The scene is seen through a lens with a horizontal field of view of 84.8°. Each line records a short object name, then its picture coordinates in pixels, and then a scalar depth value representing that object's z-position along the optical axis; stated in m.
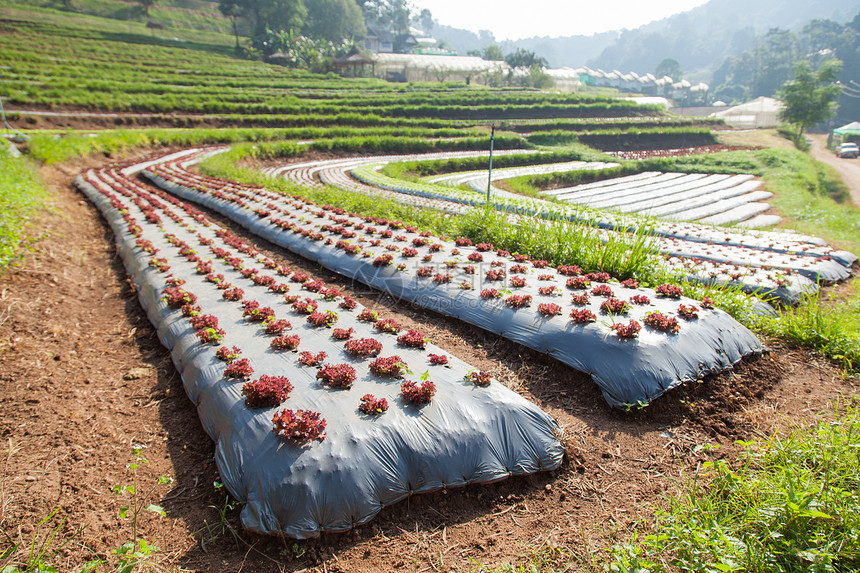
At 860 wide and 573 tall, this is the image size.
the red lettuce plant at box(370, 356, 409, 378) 4.01
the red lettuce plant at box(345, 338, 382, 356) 4.35
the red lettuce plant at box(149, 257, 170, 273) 6.80
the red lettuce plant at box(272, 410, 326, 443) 3.17
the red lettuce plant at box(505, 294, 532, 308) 5.32
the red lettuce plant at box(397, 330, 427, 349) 4.58
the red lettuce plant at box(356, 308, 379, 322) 5.13
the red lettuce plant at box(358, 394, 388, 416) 3.49
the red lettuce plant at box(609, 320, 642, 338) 4.43
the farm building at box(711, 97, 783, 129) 52.91
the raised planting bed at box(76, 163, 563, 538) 3.02
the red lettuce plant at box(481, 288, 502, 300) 5.66
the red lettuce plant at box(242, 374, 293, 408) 3.55
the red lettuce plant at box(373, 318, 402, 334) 4.87
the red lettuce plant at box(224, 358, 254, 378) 3.94
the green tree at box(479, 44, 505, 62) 80.62
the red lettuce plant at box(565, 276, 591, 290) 5.68
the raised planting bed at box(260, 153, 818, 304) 7.05
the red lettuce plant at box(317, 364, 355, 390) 3.82
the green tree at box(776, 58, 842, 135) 39.09
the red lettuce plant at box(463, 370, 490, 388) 3.90
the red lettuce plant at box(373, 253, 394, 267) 6.99
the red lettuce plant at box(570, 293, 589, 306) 5.17
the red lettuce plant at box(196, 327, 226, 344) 4.58
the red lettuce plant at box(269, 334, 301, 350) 4.45
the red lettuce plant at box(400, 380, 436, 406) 3.61
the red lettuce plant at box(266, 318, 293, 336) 4.80
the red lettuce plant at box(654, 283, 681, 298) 5.38
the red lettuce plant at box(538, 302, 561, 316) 5.04
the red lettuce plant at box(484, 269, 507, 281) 6.01
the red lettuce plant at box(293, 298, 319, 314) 5.26
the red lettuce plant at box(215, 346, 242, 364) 4.25
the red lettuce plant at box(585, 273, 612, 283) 5.93
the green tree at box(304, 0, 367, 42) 80.19
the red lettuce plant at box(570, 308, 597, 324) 4.75
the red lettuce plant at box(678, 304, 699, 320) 4.84
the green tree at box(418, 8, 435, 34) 161.50
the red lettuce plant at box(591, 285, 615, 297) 5.44
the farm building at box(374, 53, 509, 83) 66.31
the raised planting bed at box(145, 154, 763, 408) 4.36
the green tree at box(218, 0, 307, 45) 65.38
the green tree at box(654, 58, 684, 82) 126.69
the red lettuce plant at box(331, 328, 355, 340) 4.68
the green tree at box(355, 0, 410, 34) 109.38
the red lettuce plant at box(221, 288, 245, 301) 5.73
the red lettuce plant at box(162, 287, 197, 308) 5.50
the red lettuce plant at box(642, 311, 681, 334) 4.56
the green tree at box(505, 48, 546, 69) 69.06
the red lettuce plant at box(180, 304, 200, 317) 5.17
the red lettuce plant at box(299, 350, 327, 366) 4.17
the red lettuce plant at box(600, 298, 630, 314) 4.95
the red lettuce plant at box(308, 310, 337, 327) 4.96
